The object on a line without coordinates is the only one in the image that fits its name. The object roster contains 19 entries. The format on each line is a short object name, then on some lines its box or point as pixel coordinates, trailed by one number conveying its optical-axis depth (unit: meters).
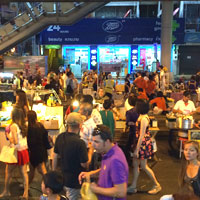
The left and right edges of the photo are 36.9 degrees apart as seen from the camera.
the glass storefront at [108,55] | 23.88
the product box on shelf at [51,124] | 6.32
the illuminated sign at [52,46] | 22.99
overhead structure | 15.10
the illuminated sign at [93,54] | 23.83
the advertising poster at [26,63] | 17.70
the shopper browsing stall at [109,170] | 2.71
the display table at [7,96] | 9.89
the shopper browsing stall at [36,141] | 4.96
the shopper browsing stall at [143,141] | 4.91
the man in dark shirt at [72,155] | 3.59
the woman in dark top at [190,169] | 3.24
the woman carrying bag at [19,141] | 4.82
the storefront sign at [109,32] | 19.20
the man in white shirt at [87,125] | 4.51
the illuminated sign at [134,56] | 23.83
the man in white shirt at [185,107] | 7.32
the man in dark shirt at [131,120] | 5.64
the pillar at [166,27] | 17.79
